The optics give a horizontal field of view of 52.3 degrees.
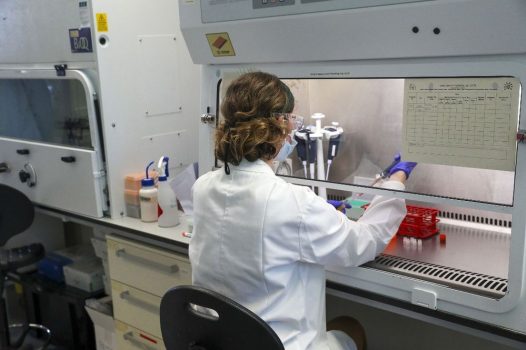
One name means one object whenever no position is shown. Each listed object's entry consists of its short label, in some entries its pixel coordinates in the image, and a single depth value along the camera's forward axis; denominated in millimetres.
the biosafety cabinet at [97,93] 2174
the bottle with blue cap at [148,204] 2170
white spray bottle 2119
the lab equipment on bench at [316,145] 1806
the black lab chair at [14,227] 2299
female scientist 1301
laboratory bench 1458
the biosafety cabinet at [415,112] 1211
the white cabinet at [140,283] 2014
